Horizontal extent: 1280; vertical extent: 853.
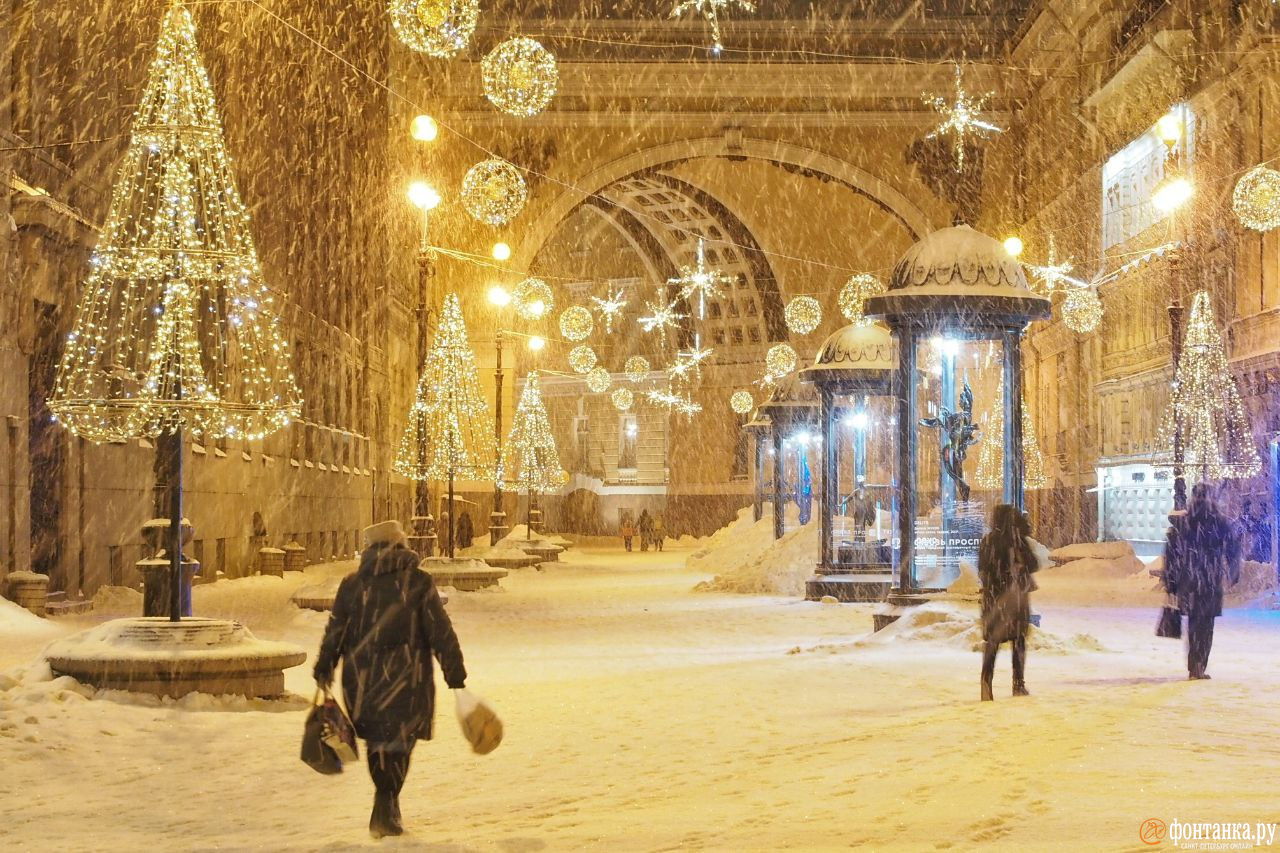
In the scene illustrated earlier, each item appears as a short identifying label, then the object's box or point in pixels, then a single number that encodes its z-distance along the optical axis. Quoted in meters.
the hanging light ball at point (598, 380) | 59.34
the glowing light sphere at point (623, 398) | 68.81
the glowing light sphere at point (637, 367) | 64.12
